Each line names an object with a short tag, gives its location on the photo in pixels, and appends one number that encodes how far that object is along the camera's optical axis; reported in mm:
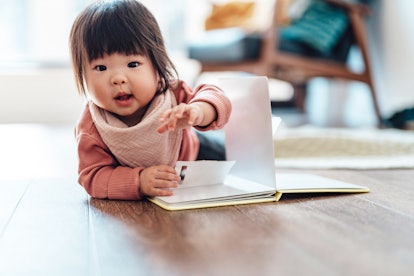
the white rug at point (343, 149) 1448
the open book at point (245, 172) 940
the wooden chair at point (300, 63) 2770
